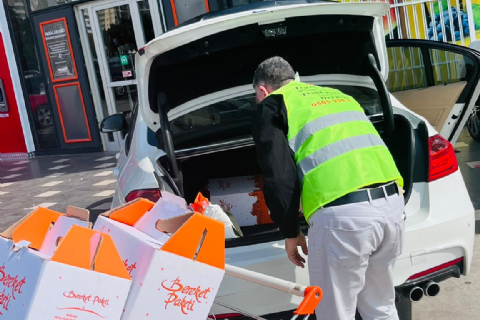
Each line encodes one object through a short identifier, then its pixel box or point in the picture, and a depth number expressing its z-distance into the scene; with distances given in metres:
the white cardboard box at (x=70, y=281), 1.67
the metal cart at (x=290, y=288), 2.03
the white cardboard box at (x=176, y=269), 1.77
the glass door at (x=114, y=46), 9.46
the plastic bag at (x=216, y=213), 2.96
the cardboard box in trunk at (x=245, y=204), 3.75
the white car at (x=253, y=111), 2.78
